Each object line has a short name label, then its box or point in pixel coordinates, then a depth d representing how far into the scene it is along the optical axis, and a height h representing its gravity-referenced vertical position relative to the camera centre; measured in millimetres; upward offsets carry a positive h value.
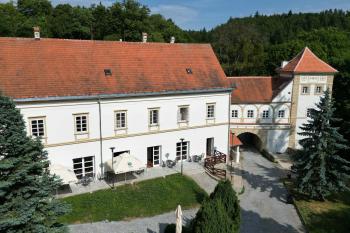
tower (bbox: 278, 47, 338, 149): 32875 -1642
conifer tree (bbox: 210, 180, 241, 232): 15430 -6403
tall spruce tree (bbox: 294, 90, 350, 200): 21938 -6296
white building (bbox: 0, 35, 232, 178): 20266 -2195
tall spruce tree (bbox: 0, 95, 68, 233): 10477 -3980
